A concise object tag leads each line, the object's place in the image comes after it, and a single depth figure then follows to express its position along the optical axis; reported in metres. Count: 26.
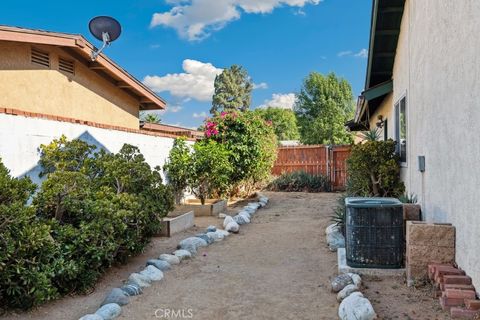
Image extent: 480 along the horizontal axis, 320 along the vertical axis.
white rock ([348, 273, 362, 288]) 4.61
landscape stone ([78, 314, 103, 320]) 3.83
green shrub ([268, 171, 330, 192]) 16.33
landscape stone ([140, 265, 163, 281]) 5.22
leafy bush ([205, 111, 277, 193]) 12.85
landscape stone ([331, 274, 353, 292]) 4.61
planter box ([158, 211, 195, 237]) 7.84
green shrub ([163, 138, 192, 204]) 10.77
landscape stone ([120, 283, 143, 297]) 4.65
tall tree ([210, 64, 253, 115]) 45.19
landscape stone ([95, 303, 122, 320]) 3.97
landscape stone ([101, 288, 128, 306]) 4.34
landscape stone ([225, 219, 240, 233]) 8.34
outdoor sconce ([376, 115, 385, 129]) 12.03
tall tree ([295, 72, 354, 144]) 36.28
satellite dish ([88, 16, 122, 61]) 9.25
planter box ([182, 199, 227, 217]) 10.44
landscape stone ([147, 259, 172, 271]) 5.67
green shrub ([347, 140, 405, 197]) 8.41
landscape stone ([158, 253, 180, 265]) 5.93
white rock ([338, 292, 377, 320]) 3.74
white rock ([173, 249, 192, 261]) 6.16
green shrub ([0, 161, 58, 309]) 3.85
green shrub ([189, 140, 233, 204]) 10.89
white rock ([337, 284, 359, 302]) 4.31
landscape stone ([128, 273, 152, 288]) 4.95
